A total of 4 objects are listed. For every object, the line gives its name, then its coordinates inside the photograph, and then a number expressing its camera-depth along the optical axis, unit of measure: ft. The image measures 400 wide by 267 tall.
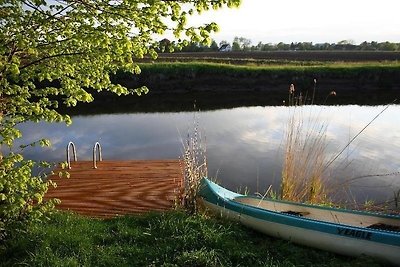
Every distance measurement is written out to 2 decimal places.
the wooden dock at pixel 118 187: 20.43
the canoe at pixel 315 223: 14.49
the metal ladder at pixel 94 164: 26.88
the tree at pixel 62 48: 12.39
